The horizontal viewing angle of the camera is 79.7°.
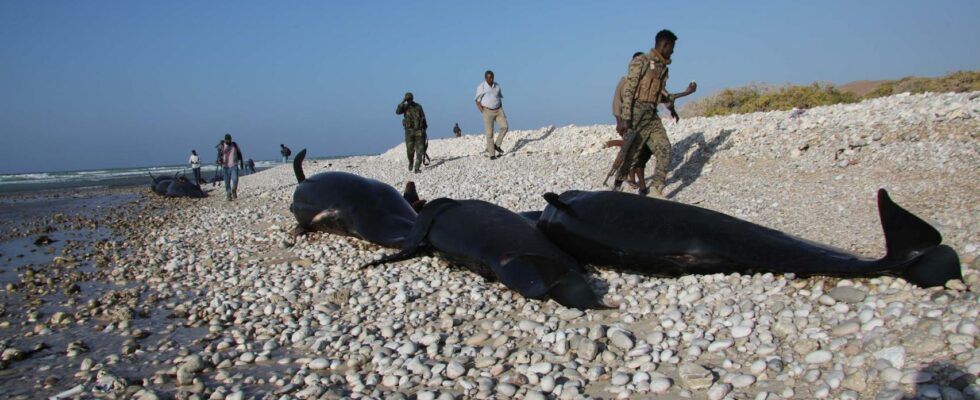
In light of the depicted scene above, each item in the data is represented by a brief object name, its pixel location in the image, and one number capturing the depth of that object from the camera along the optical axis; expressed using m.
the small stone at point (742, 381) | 2.72
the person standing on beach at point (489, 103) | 15.79
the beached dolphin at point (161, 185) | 20.23
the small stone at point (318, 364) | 3.47
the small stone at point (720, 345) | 3.13
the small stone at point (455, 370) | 3.21
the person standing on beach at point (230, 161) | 15.10
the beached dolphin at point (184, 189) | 18.95
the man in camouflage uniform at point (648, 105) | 8.34
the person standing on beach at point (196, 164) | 23.69
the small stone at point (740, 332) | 3.21
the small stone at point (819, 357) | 2.77
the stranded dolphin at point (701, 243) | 3.27
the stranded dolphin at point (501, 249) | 4.05
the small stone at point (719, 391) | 2.66
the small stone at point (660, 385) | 2.82
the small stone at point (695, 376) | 2.80
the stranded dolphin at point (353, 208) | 6.48
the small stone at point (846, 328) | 2.95
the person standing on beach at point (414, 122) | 15.94
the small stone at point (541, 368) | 3.12
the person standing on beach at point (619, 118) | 8.91
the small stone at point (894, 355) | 2.52
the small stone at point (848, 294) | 3.34
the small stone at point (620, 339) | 3.34
